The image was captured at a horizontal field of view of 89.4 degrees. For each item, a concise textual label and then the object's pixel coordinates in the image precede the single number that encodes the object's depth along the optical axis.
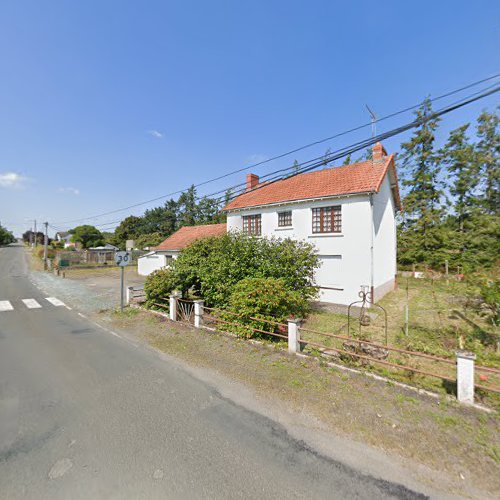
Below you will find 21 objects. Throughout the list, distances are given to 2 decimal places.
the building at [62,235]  89.36
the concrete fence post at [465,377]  4.34
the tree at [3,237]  74.87
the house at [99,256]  34.81
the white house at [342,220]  12.84
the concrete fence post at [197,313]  8.94
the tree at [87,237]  62.00
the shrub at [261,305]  7.83
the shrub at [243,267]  10.02
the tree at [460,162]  21.28
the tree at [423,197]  23.17
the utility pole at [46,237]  31.86
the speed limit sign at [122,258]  11.02
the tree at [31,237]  91.72
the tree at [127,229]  57.19
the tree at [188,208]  54.22
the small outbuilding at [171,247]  22.74
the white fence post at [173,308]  9.82
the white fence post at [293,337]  6.58
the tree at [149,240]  49.31
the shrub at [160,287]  11.09
